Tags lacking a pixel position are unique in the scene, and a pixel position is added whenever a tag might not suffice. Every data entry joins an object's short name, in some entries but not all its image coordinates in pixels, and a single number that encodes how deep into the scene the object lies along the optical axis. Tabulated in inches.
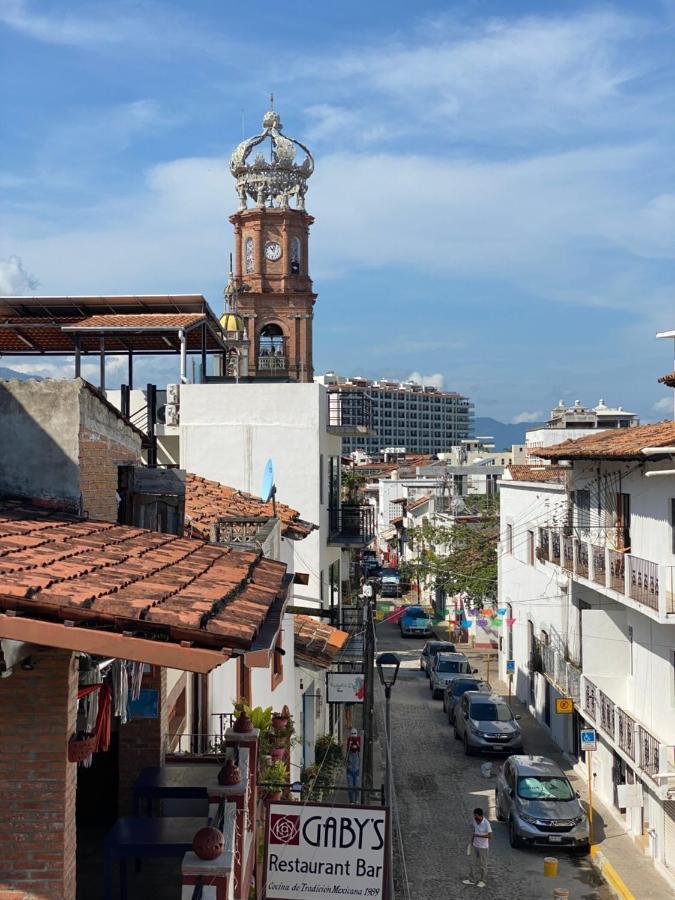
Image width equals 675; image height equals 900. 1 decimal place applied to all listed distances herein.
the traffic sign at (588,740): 880.3
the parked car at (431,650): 1665.8
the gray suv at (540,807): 848.2
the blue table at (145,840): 269.3
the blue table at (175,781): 319.0
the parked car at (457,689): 1331.2
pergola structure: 756.6
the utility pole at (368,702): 704.4
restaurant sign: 345.1
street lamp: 622.4
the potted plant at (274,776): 408.3
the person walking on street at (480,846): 788.0
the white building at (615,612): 850.1
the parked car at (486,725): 1152.8
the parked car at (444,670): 1482.5
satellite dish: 788.1
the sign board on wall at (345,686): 864.3
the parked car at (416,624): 2068.2
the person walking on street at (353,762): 978.1
